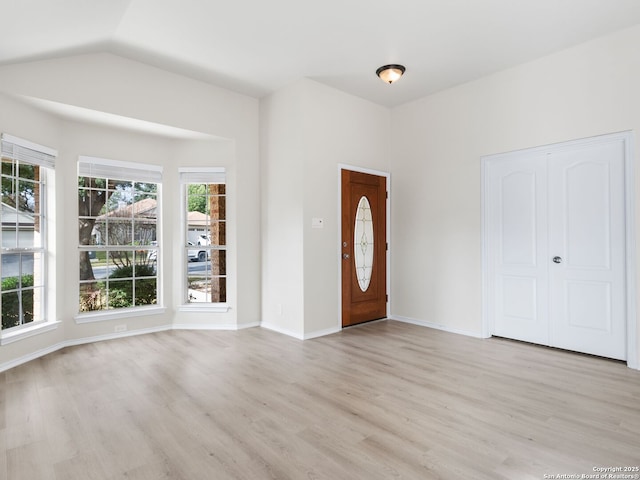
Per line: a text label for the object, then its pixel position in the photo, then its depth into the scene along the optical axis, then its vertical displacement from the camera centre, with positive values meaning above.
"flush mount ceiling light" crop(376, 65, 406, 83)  4.29 +1.93
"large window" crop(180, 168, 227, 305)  5.27 +0.00
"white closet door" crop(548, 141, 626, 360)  3.71 -0.11
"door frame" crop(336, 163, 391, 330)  5.08 +0.24
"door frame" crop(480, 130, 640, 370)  3.57 -0.07
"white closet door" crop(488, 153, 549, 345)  4.25 -0.09
